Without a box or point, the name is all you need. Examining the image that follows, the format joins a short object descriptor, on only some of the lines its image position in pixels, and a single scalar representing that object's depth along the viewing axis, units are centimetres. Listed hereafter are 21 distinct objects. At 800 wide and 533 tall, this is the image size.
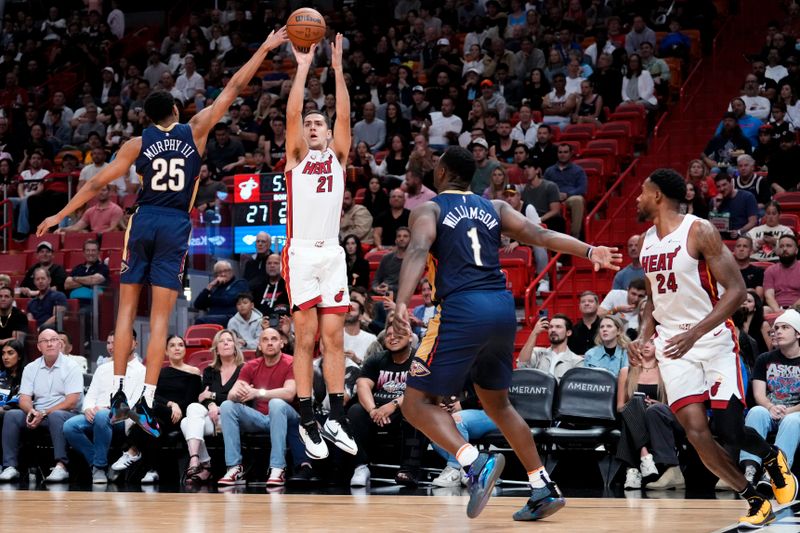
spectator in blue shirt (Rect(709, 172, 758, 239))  1350
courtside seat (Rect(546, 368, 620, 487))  1037
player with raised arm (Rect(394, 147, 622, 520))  675
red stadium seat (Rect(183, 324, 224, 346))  1370
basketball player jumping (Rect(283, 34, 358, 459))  834
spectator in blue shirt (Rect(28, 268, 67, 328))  1429
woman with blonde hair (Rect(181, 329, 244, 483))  1100
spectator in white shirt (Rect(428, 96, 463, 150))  1720
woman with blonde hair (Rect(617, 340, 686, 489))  985
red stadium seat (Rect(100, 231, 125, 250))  1595
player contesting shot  833
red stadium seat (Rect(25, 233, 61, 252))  1670
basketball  826
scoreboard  1433
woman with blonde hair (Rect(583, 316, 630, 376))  1104
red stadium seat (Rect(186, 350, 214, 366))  1298
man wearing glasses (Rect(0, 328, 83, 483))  1161
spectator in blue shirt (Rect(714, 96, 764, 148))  1536
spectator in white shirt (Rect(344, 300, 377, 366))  1204
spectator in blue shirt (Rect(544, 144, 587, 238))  1523
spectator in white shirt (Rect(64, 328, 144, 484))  1125
